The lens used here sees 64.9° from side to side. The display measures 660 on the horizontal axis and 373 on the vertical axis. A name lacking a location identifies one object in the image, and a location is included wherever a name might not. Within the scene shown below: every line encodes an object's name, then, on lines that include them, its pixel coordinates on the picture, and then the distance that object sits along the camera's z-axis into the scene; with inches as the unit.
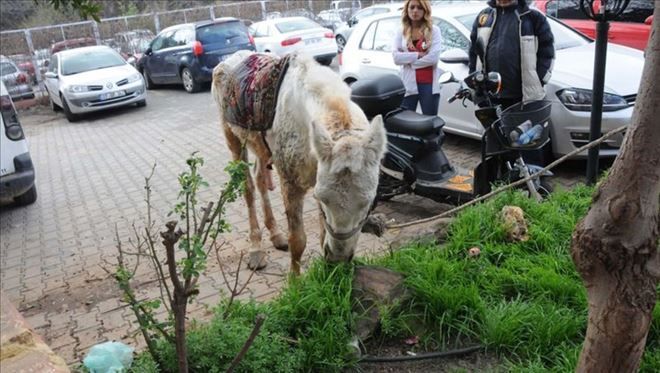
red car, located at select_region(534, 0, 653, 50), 359.8
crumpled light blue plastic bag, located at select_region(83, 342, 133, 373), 112.1
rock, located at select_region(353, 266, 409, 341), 124.7
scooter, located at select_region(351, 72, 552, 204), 182.4
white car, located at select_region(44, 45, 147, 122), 547.2
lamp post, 162.6
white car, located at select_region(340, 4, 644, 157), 226.7
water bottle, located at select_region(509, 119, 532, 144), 173.4
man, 195.0
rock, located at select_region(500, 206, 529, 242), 155.7
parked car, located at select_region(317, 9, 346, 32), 995.3
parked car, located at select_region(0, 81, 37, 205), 254.2
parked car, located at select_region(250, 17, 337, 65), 674.2
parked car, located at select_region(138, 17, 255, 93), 622.2
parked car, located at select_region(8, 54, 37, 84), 780.6
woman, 234.1
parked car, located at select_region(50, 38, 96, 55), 804.9
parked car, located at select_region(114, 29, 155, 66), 885.2
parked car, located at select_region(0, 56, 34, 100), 693.6
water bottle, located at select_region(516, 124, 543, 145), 172.9
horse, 110.0
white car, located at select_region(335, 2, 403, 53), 771.4
